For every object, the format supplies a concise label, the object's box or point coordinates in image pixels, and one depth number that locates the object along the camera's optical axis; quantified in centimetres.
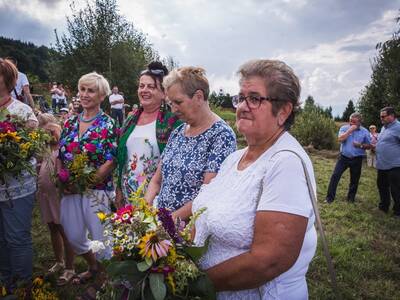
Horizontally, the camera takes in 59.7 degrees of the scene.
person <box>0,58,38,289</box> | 322
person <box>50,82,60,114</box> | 2000
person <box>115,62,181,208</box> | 344
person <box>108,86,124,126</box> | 1756
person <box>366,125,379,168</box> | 1437
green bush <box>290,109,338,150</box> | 1947
